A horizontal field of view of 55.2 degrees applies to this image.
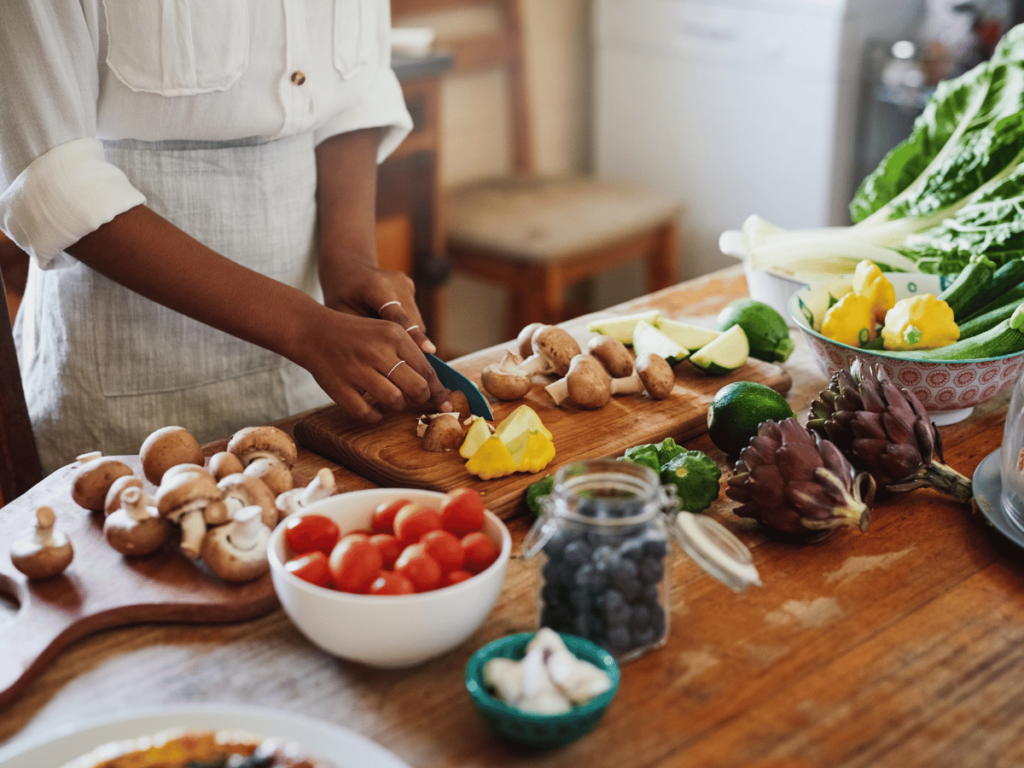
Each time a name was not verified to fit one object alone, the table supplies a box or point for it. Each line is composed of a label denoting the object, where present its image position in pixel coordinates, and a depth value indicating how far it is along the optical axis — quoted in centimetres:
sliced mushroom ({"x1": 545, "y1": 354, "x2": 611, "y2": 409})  126
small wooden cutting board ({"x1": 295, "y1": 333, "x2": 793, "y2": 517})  111
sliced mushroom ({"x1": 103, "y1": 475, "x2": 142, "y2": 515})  98
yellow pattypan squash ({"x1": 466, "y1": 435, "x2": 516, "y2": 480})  109
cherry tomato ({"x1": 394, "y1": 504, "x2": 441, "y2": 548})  86
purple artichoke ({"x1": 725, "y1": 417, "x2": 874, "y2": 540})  96
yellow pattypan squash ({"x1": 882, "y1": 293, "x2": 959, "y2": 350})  125
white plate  70
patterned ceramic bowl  120
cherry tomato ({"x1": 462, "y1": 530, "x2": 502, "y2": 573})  84
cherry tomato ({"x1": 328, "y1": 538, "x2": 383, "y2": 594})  81
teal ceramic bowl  71
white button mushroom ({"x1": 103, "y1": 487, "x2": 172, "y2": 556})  94
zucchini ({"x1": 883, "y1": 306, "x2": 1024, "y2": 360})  121
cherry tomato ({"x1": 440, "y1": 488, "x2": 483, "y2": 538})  88
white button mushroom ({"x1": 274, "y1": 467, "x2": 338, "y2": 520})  97
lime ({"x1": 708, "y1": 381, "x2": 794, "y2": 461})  112
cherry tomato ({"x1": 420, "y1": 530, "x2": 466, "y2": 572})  82
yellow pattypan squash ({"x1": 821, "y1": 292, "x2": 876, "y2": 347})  130
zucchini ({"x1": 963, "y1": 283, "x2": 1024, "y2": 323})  132
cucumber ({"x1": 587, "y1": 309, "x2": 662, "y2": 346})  147
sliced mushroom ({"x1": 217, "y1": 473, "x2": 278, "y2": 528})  95
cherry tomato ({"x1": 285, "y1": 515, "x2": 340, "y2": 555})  87
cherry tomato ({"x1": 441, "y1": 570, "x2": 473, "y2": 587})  81
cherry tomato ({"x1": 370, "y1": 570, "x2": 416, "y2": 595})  79
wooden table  75
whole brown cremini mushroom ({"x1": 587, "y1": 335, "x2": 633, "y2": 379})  133
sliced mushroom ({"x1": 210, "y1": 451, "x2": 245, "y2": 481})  101
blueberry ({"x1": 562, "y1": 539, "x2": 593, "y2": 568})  80
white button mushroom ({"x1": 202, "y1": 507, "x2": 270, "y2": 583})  91
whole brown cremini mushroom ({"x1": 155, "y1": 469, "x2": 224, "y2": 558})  92
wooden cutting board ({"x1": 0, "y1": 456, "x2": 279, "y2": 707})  85
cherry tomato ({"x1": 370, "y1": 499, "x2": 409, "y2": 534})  90
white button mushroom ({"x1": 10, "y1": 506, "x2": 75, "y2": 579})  91
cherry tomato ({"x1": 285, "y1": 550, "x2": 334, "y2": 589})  82
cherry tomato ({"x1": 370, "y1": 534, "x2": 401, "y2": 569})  84
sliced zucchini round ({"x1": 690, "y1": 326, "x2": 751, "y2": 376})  136
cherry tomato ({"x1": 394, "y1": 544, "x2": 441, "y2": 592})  80
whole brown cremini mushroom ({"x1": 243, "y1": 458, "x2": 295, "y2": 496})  101
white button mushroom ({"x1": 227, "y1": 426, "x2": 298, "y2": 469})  108
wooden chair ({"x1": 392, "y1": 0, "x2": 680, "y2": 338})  301
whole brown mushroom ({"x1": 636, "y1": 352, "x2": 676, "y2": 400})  129
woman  116
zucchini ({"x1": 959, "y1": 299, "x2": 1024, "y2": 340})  127
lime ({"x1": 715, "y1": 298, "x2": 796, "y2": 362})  143
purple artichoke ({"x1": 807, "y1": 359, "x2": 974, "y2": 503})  105
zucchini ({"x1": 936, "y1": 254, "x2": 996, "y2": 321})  134
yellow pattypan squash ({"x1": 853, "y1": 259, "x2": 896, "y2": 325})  133
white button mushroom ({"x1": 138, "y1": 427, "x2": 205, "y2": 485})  104
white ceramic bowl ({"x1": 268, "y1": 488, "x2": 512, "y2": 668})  78
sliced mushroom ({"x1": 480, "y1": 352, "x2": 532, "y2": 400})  128
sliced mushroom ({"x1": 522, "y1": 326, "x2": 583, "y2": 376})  135
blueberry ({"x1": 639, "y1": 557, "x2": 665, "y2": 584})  80
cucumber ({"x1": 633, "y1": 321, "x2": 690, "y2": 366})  137
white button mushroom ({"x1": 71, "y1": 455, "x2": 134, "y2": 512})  102
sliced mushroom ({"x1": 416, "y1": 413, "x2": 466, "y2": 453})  116
